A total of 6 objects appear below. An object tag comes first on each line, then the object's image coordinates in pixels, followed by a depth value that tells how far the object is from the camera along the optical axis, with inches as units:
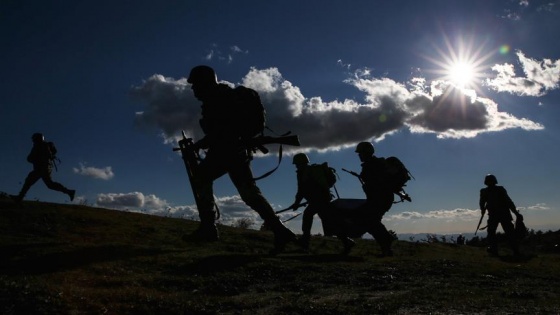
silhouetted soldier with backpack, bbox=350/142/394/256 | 367.2
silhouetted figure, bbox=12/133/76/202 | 554.9
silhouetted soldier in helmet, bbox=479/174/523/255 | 533.3
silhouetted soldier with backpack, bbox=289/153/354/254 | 394.6
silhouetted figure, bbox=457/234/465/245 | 800.9
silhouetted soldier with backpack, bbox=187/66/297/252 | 269.7
